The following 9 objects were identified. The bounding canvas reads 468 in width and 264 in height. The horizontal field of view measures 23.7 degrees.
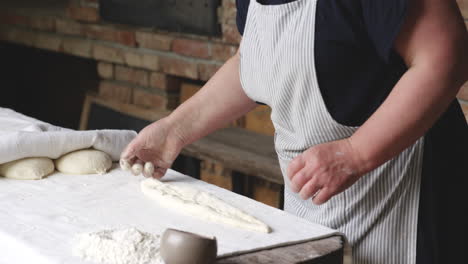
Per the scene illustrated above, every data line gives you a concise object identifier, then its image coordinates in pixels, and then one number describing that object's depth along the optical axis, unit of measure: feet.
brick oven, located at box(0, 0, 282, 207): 13.54
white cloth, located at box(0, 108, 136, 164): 8.45
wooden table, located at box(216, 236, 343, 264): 6.90
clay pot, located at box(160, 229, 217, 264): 6.54
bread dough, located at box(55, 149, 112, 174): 8.47
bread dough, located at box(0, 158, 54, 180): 8.32
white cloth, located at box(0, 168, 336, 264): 7.05
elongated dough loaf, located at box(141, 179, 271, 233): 7.40
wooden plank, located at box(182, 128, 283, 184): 11.59
